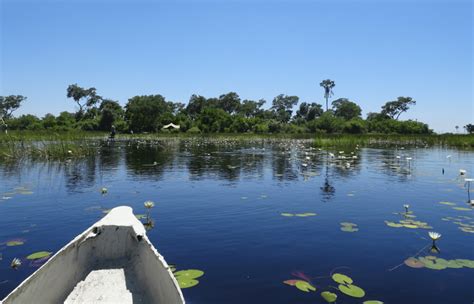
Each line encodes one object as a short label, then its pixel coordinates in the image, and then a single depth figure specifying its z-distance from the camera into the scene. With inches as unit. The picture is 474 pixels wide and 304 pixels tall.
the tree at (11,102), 2859.3
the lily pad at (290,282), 161.8
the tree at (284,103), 4190.5
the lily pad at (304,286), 156.6
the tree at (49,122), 2614.2
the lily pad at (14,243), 209.1
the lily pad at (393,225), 251.9
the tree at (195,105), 3390.7
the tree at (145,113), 2321.6
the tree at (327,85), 3563.0
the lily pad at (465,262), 182.4
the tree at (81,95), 3129.9
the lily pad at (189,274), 167.2
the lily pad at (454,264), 180.9
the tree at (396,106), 3472.0
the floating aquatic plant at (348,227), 244.9
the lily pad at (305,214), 286.0
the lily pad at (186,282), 158.6
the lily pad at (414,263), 181.8
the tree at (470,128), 2832.7
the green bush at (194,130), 2373.8
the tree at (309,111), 3605.8
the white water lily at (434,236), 193.6
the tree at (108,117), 2456.9
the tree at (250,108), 3668.8
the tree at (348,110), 3695.9
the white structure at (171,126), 2431.1
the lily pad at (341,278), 163.1
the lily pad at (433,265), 179.9
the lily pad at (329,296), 145.3
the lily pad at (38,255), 187.9
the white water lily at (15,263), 175.5
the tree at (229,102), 3587.1
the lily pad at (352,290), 150.2
